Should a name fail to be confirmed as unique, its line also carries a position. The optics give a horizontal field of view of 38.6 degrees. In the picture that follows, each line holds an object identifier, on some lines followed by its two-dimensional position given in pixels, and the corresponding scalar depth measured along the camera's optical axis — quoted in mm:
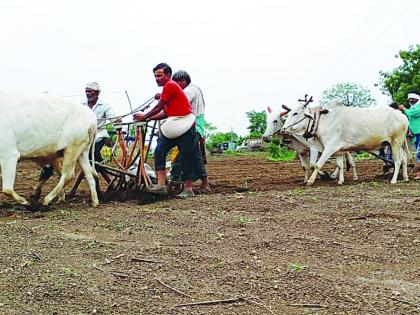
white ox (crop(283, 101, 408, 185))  10867
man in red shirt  8133
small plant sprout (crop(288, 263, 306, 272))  4182
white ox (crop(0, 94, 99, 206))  7121
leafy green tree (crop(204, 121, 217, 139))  46912
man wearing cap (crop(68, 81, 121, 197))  9008
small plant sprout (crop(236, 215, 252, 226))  5895
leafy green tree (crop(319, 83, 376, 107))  65375
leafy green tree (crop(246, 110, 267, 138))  50638
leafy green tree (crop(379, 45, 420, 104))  35528
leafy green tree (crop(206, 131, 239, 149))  39409
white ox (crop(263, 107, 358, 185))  11172
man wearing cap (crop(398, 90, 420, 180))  11438
